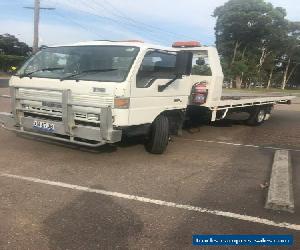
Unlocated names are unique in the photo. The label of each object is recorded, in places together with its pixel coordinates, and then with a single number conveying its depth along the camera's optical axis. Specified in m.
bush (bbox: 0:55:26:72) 26.34
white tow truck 3.97
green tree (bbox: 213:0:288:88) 31.44
